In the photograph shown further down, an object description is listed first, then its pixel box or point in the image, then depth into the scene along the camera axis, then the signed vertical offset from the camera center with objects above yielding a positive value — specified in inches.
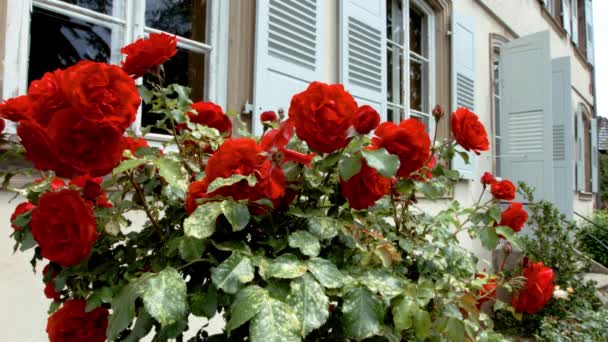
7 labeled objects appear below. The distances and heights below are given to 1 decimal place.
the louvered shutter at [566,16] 366.9 +148.4
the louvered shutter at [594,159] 425.7 +32.4
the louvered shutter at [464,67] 194.5 +55.5
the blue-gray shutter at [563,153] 213.3 +19.1
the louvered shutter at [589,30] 457.2 +169.6
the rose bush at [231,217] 28.0 -2.4
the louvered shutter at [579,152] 341.7 +33.3
